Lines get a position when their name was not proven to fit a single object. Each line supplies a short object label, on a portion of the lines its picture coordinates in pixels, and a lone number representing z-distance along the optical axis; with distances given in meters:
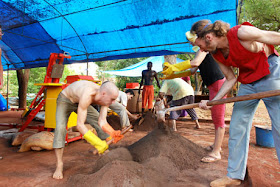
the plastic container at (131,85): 9.57
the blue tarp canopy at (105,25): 4.32
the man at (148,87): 6.15
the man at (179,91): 4.47
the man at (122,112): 3.88
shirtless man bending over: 1.89
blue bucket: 3.05
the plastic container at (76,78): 3.89
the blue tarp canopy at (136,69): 10.96
